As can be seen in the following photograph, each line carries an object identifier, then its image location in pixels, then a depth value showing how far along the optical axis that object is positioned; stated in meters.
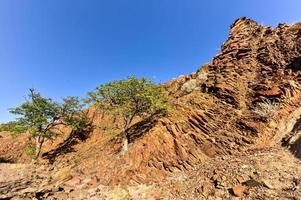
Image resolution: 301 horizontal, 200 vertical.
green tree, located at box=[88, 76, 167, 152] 11.67
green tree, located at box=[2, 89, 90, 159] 15.66
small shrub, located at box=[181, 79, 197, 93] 13.36
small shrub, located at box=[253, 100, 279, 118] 9.64
